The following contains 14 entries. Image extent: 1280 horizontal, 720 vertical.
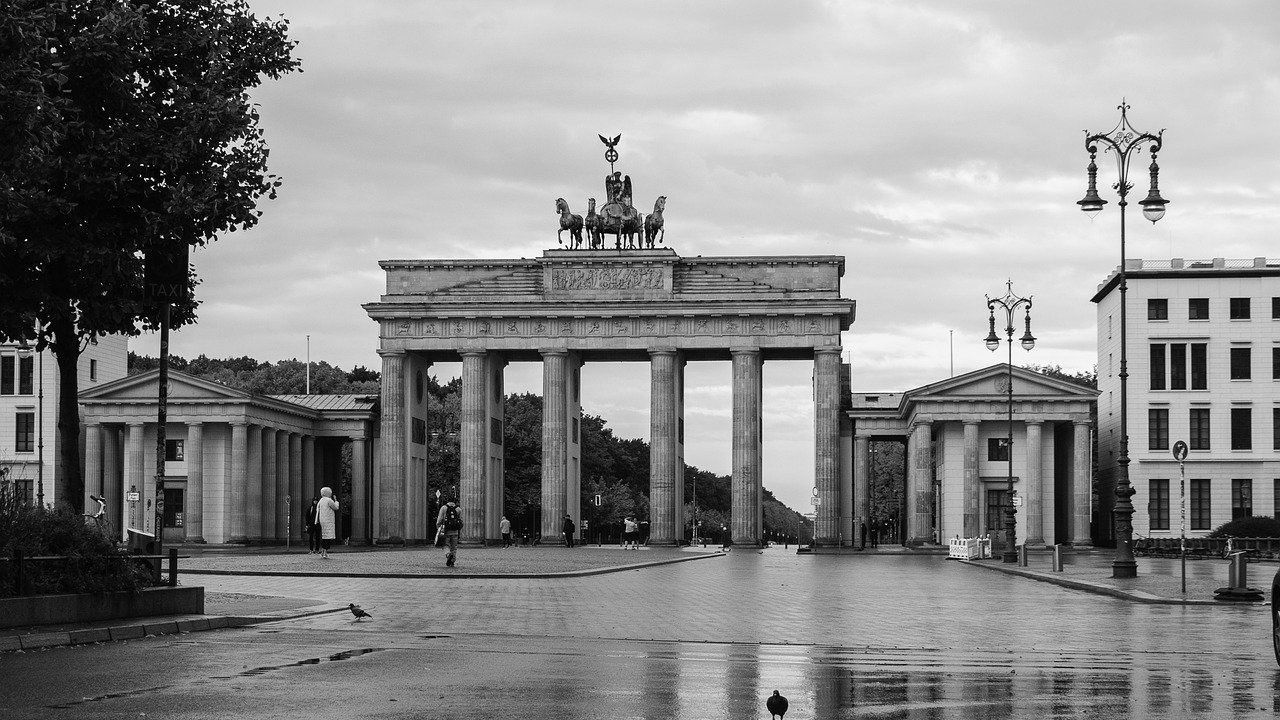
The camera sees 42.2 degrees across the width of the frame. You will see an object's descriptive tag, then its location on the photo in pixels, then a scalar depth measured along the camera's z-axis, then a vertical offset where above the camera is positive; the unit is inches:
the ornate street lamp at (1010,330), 2723.9 +182.0
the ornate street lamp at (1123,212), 1753.2 +236.4
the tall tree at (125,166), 1101.1 +189.8
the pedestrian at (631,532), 3644.2 -201.5
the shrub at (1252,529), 3097.9 -170.5
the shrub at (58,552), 887.1 -60.2
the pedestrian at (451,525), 1937.7 -102.3
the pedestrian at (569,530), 3735.2 -203.1
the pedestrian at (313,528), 2459.4 -128.0
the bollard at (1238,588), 1379.2 -124.6
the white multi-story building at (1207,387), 3841.0 +120.1
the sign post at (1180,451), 1782.9 -13.1
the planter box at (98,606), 864.9 -91.7
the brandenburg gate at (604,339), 3988.7 +247.8
